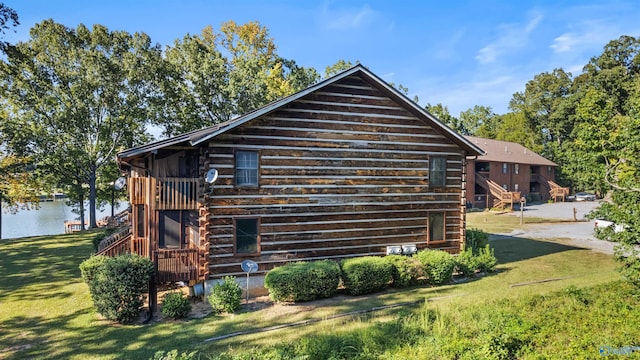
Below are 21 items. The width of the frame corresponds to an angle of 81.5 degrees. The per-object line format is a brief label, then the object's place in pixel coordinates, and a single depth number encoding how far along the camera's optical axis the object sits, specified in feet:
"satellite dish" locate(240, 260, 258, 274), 39.40
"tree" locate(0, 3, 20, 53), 37.45
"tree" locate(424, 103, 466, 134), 195.83
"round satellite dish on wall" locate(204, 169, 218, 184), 38.51
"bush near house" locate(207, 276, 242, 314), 36.35
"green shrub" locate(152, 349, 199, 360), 19.97
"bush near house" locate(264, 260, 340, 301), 38.01
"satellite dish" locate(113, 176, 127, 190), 51.06
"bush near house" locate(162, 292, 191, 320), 35.83
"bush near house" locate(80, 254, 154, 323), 35.01
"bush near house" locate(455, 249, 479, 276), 49.14
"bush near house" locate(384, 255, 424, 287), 43.93
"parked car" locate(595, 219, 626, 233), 75.91
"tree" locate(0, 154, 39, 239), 85.66
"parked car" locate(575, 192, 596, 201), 169.27
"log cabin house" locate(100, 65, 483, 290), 41.16
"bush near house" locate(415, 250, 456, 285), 44.96
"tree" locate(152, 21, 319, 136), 103.65
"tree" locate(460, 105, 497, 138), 248.52
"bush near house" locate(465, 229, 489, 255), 57.62
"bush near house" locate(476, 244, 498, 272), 50.78
